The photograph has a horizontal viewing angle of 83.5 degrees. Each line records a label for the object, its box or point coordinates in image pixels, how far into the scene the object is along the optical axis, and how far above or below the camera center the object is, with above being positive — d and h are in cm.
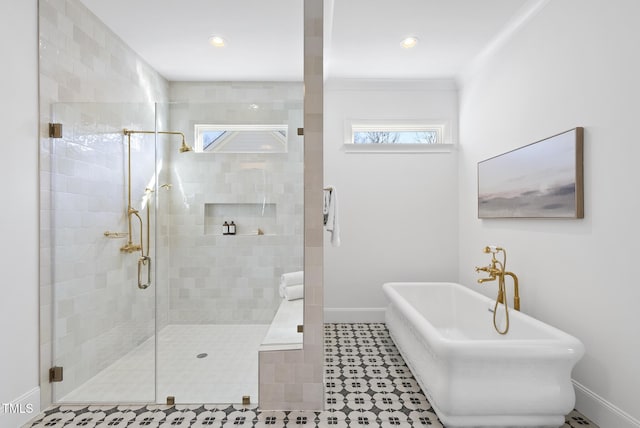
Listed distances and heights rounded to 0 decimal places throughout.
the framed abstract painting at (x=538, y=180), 216 +24
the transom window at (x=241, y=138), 225 +47
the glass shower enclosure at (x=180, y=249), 225 -23
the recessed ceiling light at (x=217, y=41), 301 +147
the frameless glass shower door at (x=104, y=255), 224 -27
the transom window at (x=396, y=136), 388 +87
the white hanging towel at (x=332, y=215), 278 -2
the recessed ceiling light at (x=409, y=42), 300 +147
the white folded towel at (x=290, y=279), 222 -41
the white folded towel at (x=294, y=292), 221 -49
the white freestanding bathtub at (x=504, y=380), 185 -88
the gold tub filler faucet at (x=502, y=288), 250 -54
